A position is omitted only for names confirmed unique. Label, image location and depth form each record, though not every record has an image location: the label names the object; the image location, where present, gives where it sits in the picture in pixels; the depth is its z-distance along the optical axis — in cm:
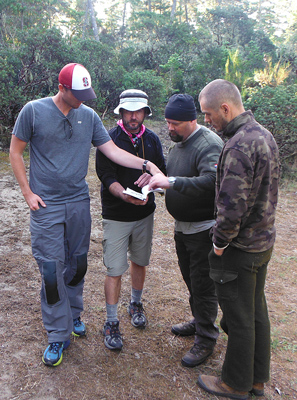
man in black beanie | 257
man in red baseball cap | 253
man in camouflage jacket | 204
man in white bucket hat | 292
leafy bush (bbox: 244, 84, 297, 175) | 920
